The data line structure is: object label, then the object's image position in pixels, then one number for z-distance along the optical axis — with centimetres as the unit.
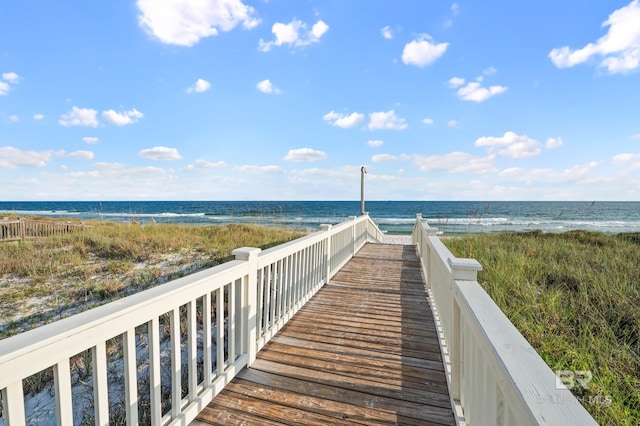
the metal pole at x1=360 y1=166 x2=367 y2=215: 970
